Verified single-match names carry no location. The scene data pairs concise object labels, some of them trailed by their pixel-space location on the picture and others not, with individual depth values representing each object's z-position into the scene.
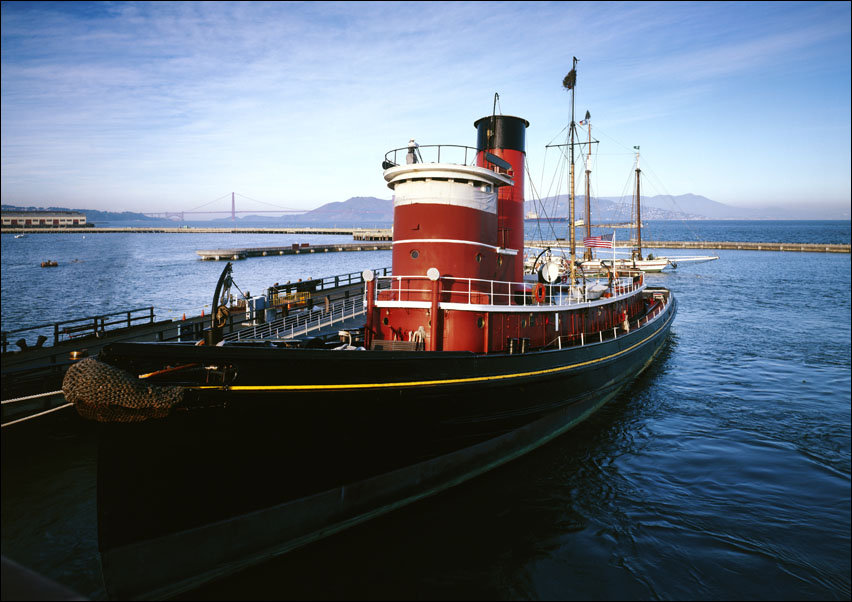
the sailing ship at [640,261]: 55.41
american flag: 20.71
